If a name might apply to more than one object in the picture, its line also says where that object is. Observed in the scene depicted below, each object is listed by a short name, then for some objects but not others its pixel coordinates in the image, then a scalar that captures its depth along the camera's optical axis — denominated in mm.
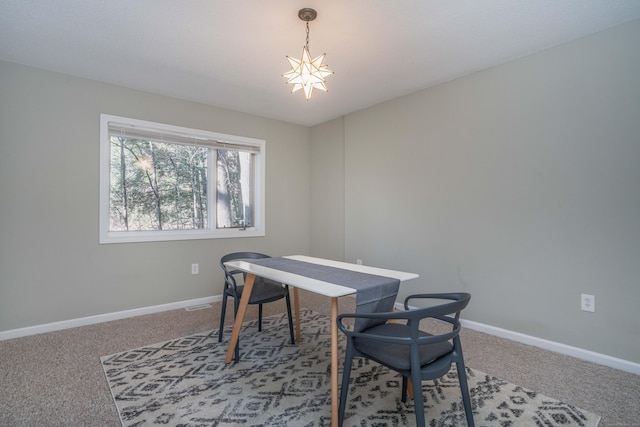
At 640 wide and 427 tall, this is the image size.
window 3158
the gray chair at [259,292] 2361
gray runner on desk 1575
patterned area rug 1575
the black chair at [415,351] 1224
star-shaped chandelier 1917
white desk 1519
